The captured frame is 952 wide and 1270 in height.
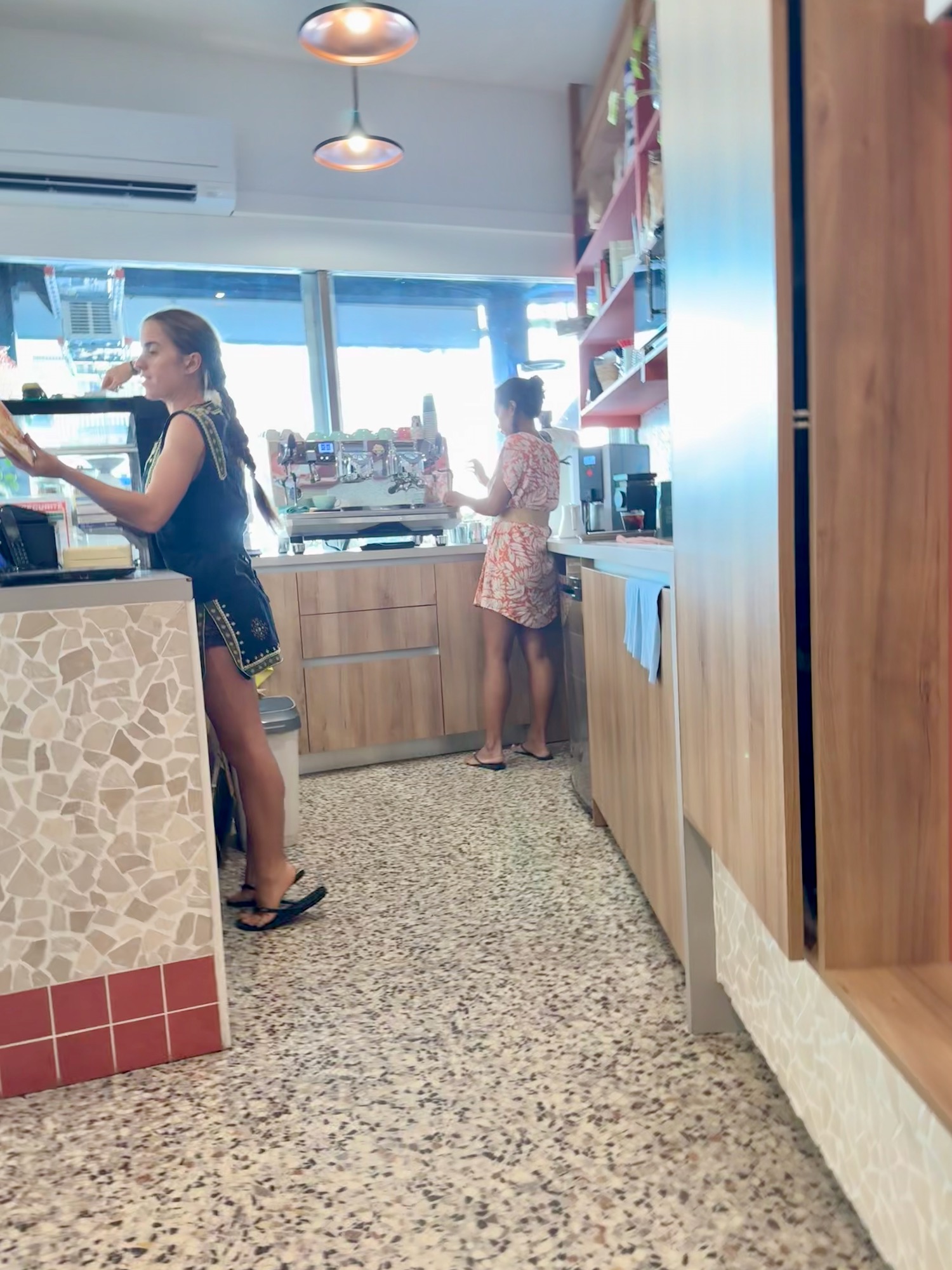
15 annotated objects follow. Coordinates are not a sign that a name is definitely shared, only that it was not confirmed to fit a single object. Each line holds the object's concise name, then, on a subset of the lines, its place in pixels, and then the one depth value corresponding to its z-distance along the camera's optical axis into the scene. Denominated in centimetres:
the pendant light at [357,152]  310
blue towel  166
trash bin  241
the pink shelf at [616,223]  303
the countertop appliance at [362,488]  349
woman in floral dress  328
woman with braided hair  188
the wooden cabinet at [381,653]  332
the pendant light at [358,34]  250
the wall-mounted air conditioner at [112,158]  327
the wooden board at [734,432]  95
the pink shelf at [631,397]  281
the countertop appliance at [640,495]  251
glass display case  184
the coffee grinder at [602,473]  284
